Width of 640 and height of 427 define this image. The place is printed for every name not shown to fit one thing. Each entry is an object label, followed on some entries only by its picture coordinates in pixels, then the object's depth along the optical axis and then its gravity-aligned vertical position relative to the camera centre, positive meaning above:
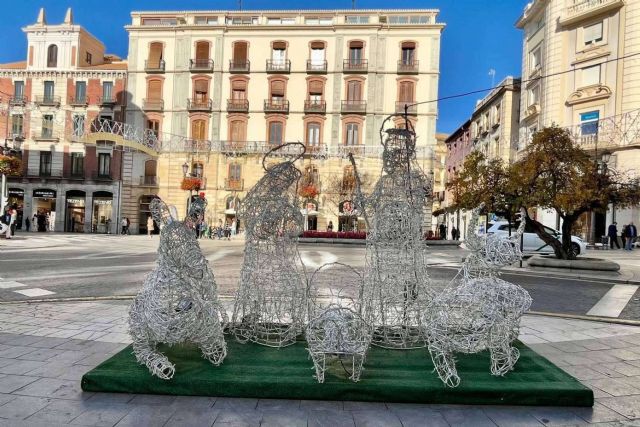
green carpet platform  3.44 -1.35
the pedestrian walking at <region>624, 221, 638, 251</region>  21.48 -0.37
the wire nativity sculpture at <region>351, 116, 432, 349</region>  4.33 -0.24
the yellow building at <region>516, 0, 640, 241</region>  23.14 +8.34
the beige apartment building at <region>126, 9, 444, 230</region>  33.19 +9.72
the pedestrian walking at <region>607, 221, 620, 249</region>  22.24 -0.35
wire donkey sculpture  3.51 -0.82
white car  17.52 -0.74
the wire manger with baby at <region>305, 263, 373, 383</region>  3.37 -0.96
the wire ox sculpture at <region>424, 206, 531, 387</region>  3.58 -0.83
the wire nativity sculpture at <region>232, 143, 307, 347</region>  4.28 -0.42
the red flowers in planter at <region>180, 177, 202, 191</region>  24.31 +1.41
